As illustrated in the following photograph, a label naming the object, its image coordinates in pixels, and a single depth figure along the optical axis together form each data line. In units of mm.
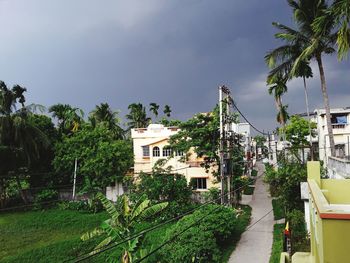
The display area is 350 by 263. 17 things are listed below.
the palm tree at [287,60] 20812
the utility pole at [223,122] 19125
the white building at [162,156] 28297
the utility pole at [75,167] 28228
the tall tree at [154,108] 56909
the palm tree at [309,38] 18719
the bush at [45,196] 28764
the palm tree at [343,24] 10758
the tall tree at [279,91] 21953
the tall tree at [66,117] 35812
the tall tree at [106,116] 44562
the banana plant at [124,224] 13695
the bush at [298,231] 14531
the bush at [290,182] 17953
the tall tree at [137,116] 52969
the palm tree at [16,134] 28809
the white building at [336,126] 31734
